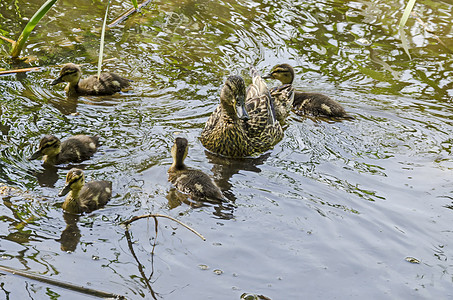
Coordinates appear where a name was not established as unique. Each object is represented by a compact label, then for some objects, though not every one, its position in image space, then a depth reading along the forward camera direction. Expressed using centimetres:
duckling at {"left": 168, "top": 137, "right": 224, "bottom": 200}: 893
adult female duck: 1069
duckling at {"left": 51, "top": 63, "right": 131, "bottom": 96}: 1189
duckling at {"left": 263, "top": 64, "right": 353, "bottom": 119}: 1196
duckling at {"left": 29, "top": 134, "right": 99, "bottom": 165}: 953
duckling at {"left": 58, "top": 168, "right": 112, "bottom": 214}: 837
